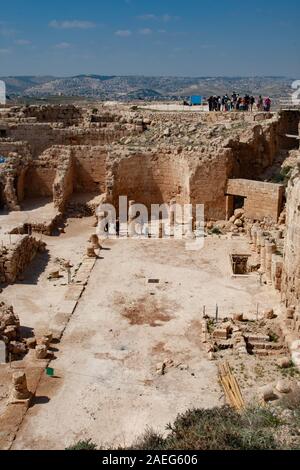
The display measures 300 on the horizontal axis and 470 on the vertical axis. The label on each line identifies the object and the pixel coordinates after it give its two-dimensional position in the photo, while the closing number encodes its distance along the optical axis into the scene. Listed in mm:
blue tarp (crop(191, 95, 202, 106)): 36575
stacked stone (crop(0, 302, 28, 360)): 11461
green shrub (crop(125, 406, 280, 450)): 6953
